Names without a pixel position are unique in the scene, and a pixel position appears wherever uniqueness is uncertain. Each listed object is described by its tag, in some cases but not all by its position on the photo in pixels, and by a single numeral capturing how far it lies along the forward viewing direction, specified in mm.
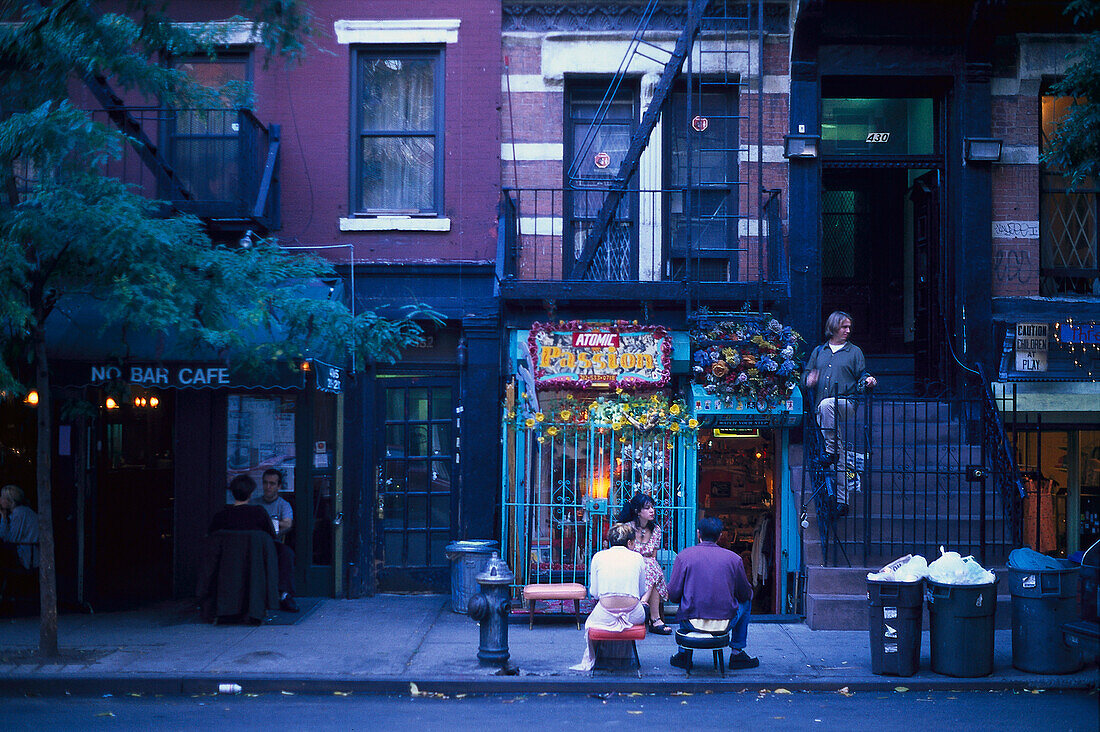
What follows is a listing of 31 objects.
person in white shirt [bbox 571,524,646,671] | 8250
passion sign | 10914
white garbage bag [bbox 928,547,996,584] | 8328
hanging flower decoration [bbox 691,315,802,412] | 10633
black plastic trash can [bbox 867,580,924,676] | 8219
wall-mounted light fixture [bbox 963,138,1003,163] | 11422
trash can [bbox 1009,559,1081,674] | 8227
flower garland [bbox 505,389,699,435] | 10562
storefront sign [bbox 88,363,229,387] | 9953
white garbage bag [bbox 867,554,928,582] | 8391
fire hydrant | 8414
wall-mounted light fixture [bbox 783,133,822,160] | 11500
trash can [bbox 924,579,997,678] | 8195
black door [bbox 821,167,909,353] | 13234
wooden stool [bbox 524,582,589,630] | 9812
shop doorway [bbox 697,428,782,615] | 12188
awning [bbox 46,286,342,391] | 9969
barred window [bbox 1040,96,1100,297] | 11906
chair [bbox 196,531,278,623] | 10312
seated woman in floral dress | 9867
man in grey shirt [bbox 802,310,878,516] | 10555
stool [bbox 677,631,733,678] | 8070
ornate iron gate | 10508
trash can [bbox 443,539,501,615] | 10547
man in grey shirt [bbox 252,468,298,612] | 10906
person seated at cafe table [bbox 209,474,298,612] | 10641
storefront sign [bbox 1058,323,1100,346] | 11305
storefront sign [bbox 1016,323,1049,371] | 11320
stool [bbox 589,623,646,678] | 8219
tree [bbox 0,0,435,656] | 8055
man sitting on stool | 8141
